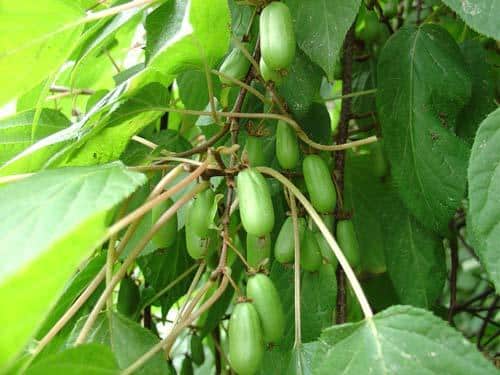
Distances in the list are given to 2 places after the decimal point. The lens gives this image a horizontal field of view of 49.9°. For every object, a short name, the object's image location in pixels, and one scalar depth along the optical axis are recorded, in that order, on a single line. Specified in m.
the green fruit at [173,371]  0.29
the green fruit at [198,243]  0.24
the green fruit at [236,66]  0.25
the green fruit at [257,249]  0.24
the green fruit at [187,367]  0.35
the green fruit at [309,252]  0.24
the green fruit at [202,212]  0.22
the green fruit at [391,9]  0.39
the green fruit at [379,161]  0.34
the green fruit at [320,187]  0.24
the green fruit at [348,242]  0.26
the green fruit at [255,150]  0.26
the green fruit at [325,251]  0.25
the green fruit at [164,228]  0.24
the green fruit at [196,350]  0.35
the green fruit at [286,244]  0.24
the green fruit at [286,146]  0.25
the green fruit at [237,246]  0.30
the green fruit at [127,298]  0.31
